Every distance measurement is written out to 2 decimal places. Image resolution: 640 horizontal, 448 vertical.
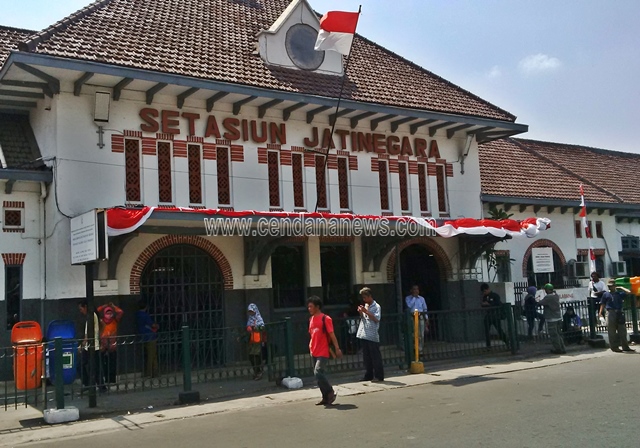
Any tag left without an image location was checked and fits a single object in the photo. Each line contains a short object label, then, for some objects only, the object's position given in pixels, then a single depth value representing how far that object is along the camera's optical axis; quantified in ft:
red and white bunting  41.78
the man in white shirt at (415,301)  54.03
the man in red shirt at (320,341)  34.60
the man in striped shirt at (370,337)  40.50
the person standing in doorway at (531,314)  55.11
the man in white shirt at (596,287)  62.28
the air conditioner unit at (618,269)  86.63
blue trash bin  36.11
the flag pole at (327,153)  54.23
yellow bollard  45.37
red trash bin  35.94
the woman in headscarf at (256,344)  42.96
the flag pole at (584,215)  69.36
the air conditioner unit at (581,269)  80.64
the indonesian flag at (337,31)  54.03
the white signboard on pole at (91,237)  38.58
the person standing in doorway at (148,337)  42.78
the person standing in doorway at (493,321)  52.60
